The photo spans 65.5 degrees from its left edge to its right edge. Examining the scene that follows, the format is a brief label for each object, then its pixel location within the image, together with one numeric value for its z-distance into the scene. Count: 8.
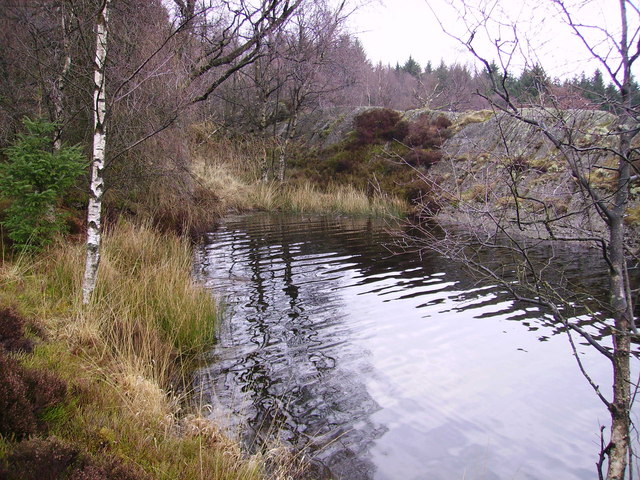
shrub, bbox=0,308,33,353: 3.55
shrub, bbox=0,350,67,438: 2.54
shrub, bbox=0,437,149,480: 2.07
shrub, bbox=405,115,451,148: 19.20
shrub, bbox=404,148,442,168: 17.57
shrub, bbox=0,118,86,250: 6.08
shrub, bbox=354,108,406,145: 21.27
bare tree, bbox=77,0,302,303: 10.33
